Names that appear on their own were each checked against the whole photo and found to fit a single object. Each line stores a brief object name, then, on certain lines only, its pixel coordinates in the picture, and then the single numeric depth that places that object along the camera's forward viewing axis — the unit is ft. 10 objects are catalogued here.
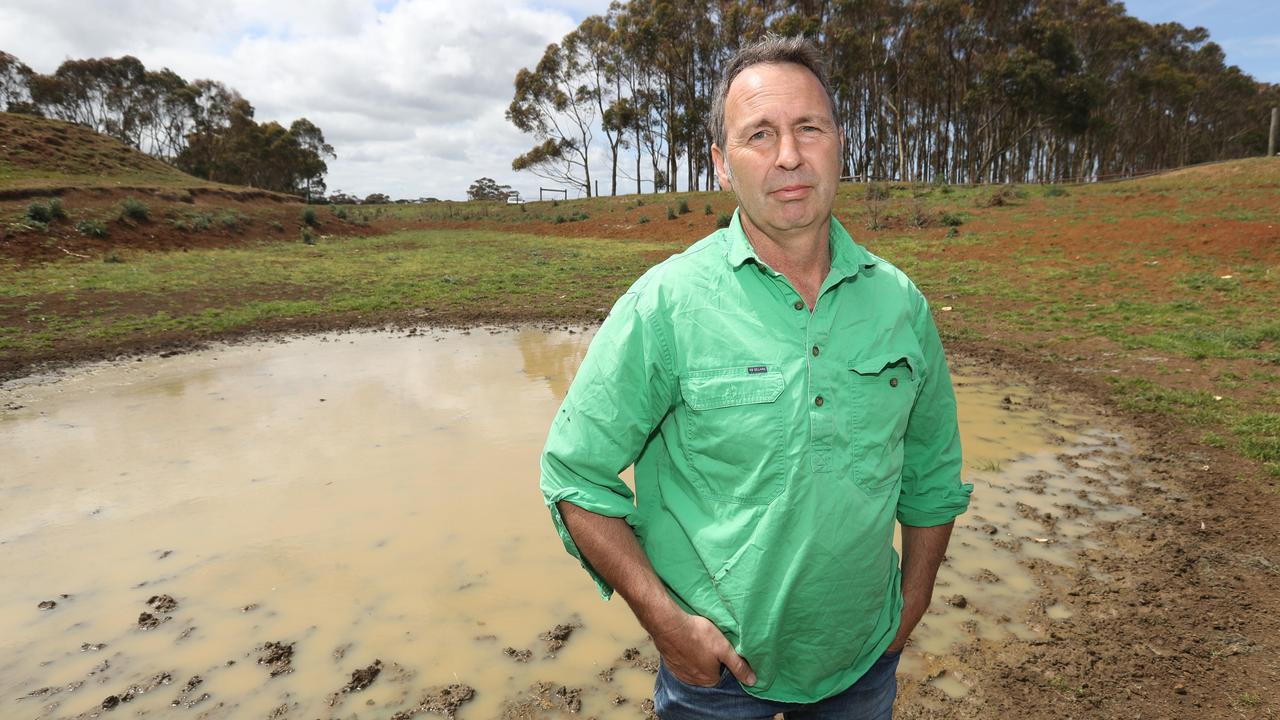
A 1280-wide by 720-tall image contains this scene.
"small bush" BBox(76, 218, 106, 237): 62.23
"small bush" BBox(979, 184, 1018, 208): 72.18
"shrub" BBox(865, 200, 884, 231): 68.64
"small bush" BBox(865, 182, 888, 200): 84.28
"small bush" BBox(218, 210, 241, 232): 77.35
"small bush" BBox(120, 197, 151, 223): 68.80
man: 4.55
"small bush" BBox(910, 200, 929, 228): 66.33
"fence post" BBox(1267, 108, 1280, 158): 106.09
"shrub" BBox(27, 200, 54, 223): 61.05
